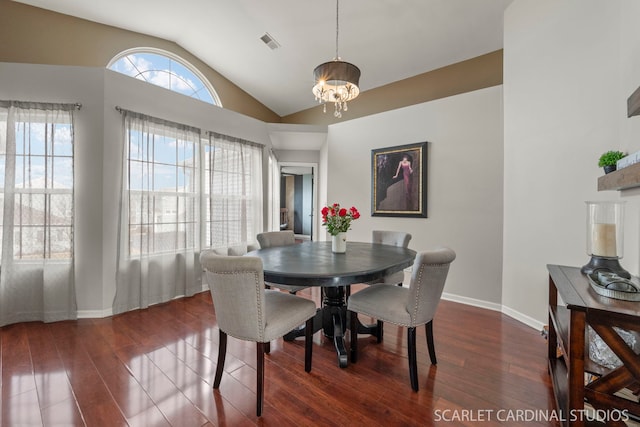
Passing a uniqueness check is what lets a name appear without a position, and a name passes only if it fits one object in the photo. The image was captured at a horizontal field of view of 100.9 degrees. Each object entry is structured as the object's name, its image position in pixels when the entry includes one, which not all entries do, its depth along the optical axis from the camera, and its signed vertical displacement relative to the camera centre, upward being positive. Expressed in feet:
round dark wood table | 5.56 -1.25
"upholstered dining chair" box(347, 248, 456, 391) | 5.65 -2.11
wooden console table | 3.67 -2.06
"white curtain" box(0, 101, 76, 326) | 8.69 +0.00
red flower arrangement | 7.97 -0.17
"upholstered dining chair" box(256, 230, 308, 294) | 9.86 -1.01
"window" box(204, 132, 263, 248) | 12.66 +1.13
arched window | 13.20 +7.59
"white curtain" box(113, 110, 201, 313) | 10.00 -0.06
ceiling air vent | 12.80 +8.51
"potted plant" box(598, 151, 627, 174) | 5.75 +1.20
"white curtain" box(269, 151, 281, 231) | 17.13 +1.32
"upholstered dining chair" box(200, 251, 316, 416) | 4.96 -1.82
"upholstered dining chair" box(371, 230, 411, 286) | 9.03 -1.00
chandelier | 7.41 +3.87
